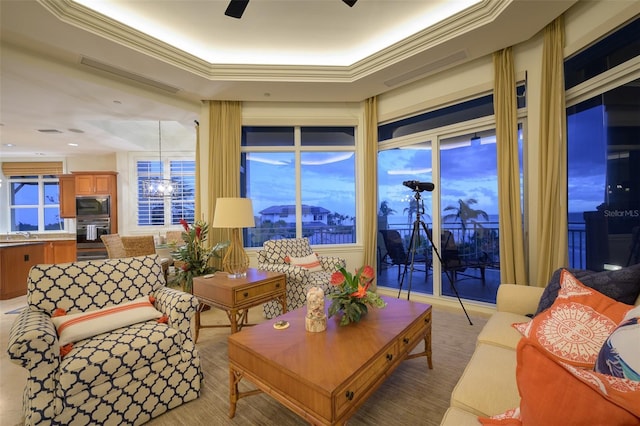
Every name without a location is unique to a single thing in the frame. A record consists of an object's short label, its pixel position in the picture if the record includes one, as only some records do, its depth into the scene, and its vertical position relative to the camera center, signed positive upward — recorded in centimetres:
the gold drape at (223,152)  404 +89
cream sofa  108 -78
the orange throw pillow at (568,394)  55 -41
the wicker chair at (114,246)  405 -51
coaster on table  166 -71
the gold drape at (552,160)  247 +44
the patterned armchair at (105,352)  134 -76
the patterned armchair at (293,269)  291 -65
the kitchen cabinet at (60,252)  604 -86
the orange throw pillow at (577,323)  120 -56
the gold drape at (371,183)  401 +40
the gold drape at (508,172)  284 +39
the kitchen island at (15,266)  389 -79
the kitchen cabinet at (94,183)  595 +65
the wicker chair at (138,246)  423 -53
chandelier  509 +47
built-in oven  571 -49
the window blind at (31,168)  643 +108
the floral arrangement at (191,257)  290 -50
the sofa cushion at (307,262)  322 -62
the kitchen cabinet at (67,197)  610 +36
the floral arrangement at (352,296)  169 -55
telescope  304 +26
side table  229 -72
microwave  580 +15
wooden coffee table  116 -73
